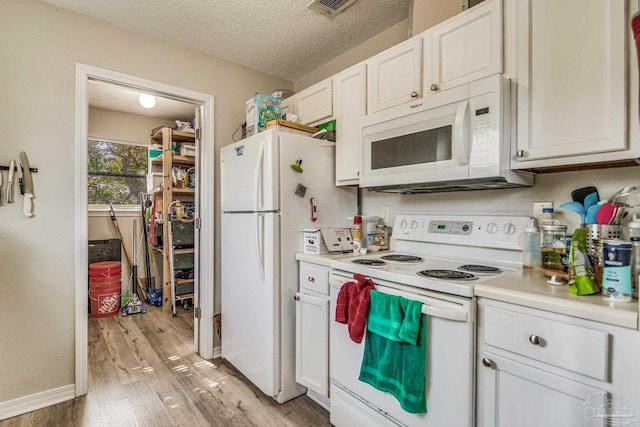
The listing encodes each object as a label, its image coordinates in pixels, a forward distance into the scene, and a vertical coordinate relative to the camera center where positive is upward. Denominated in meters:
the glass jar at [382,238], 2.21 -0.19
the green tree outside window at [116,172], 4.21 +0.53
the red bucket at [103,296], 3.50 -0.96
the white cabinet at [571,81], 1.11 +0.51
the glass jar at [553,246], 1.33 -0.14
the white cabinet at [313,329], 1.81 -0.71
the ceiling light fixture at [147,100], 3.05 +1.09
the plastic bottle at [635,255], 0.98 -0.13
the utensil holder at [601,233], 1.10 -0.07
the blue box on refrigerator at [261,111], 2.26 +0.73
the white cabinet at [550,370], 0.89 -0.49
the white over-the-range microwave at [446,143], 1.36 +0.34
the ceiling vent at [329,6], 2.01 +1.35
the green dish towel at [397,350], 1.29 -0.61
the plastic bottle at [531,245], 1.46 -0.16
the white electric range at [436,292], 1.19 -0.34
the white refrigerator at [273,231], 1.96 -0.13
